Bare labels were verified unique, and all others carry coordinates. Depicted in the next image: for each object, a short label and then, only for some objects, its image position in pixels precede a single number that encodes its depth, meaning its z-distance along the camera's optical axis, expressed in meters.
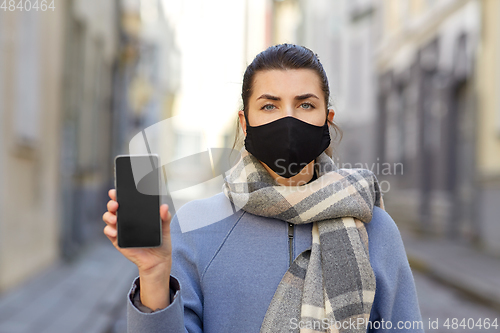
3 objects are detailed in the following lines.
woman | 1.42
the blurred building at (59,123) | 6.15
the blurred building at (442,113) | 10.57
